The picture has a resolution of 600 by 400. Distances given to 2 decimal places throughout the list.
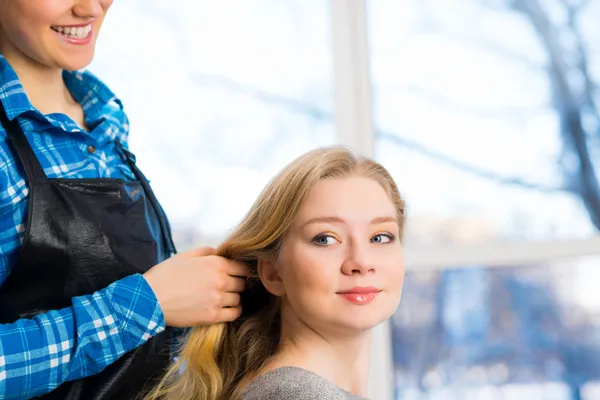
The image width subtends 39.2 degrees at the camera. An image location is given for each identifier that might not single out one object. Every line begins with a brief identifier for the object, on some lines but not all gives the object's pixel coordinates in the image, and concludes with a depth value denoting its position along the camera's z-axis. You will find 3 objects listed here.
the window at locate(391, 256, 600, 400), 3.01
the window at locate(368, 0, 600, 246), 3.04
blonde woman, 1.50
